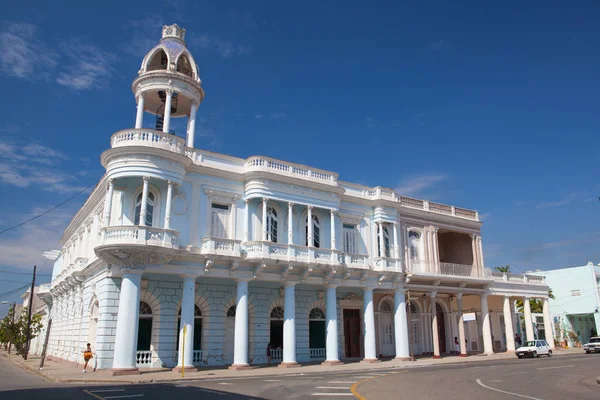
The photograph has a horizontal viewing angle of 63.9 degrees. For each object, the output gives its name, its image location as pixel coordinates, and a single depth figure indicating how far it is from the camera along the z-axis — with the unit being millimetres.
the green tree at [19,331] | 41181
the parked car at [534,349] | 32906
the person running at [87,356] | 21420
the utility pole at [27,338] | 36909
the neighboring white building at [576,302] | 53594
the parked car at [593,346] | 37312
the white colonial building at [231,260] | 22656
